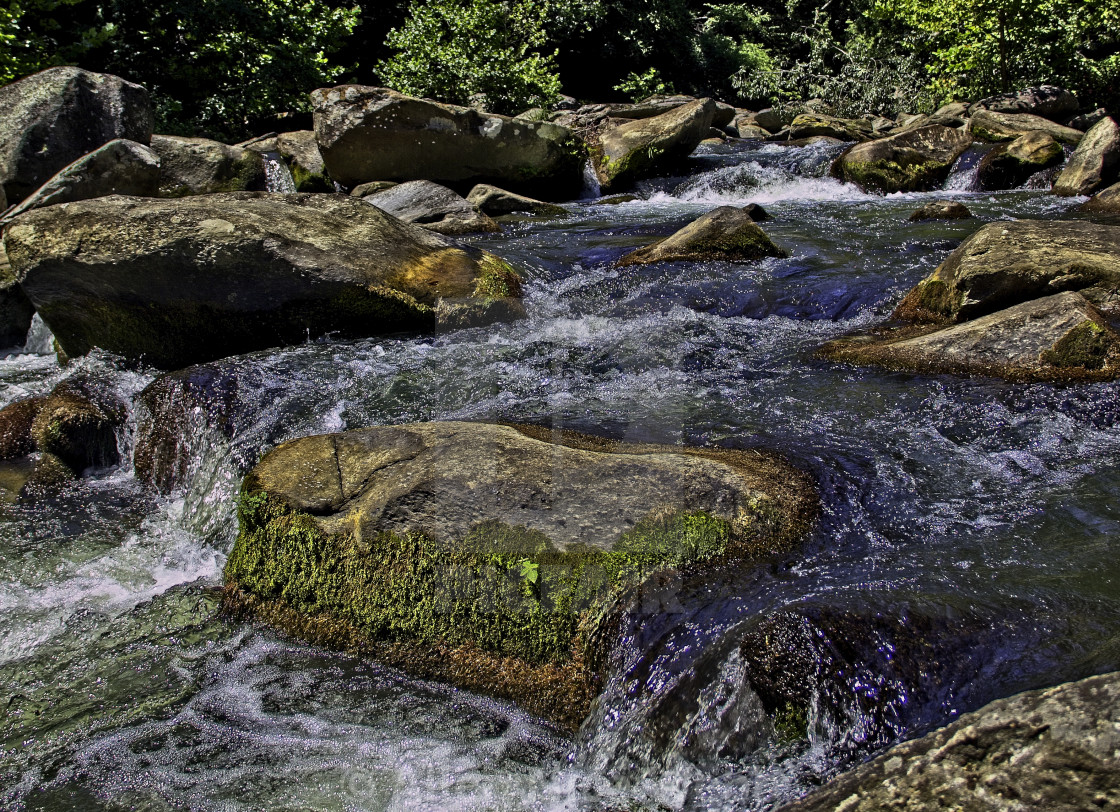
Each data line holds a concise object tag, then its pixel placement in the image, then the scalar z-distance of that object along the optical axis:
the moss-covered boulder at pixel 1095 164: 10.38
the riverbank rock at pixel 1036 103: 14.62
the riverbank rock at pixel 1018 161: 11.68
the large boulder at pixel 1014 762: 1.29
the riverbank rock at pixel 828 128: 16.86
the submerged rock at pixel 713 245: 7.59
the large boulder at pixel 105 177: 6.74
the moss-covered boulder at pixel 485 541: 2.67
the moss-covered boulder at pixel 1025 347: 4.40
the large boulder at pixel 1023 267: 5.13
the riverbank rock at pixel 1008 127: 13.19
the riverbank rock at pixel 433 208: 9.22
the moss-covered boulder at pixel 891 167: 12.29
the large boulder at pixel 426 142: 10.77
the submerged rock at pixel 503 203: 10.98
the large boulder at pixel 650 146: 13.06
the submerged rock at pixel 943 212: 9.27
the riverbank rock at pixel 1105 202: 9.03
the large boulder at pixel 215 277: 5.34
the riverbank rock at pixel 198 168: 9.20
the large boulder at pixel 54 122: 7.69
